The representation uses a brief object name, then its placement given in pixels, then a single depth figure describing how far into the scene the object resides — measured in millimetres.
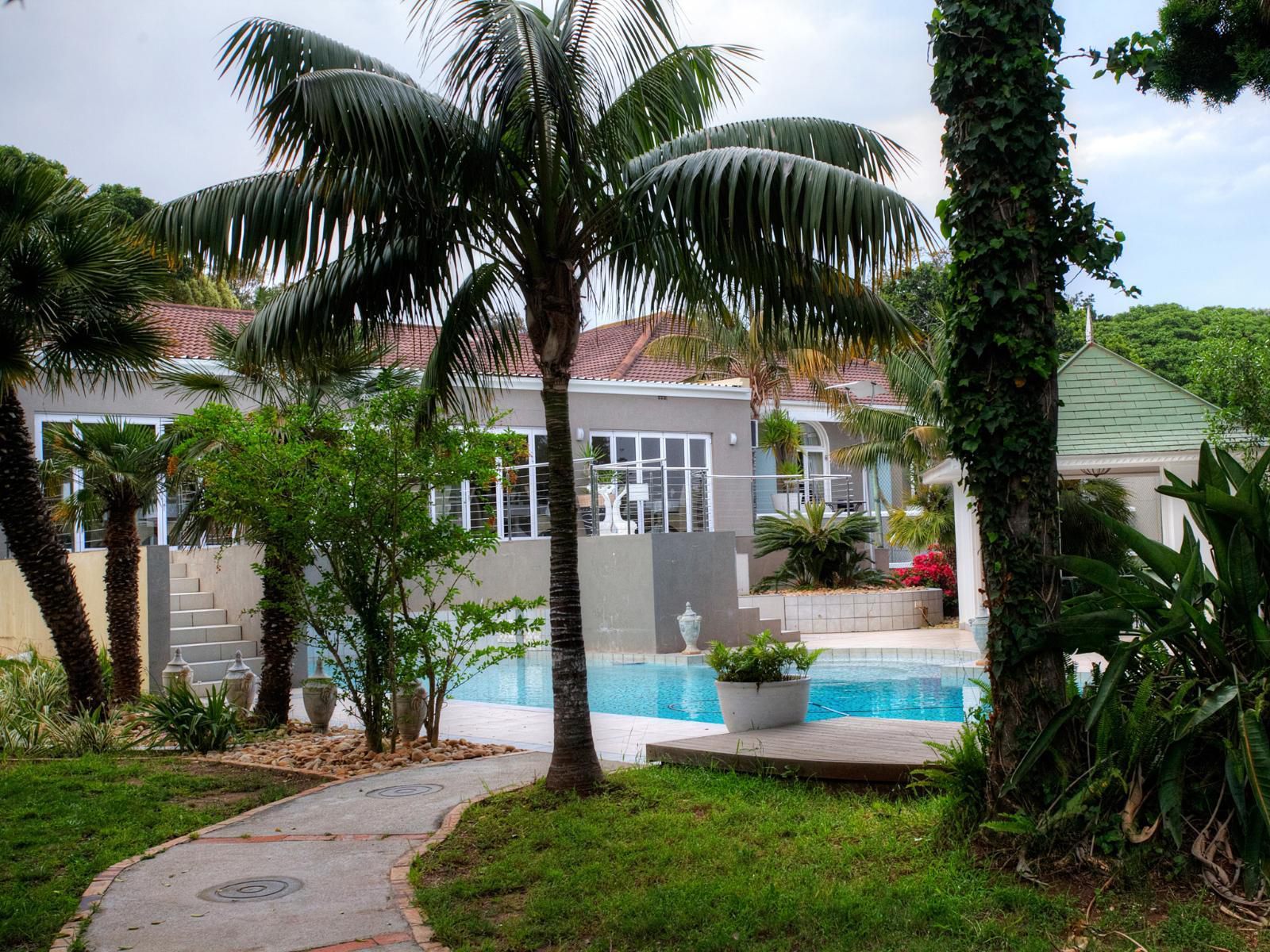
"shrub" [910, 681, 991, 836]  5418
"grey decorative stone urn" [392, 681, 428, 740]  10336
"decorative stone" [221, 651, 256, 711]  12430
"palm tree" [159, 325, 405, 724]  10992
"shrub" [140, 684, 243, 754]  10422
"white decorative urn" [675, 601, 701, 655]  17281
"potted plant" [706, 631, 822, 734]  8594
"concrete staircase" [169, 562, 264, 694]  15484
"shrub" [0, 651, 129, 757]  10375
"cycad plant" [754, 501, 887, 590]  20859
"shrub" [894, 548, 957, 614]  20750
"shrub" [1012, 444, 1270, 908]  4672
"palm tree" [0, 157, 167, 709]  10023
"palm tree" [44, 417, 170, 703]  12328
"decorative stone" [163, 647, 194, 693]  11711
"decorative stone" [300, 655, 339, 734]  11406
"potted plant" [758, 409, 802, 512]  26844
